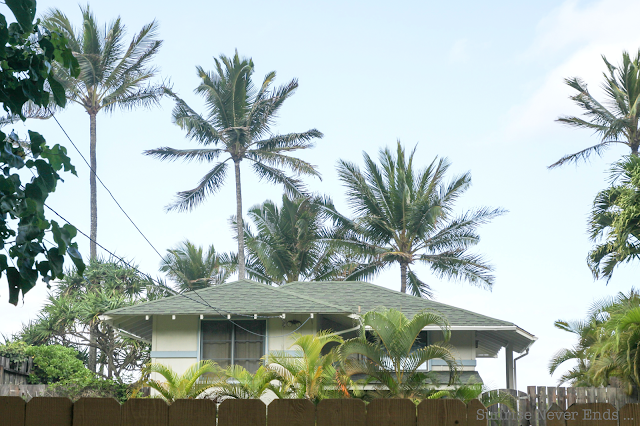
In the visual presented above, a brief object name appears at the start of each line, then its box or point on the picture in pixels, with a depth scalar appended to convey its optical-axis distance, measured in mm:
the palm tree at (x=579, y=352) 19094
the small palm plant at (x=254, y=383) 12862
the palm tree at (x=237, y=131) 35719
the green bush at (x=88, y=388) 19156
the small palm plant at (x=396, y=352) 12820
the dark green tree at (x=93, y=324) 28516
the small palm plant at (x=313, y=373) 12734
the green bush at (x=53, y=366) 23500
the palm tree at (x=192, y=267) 38531
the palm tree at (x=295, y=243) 34875
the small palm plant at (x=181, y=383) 13127
